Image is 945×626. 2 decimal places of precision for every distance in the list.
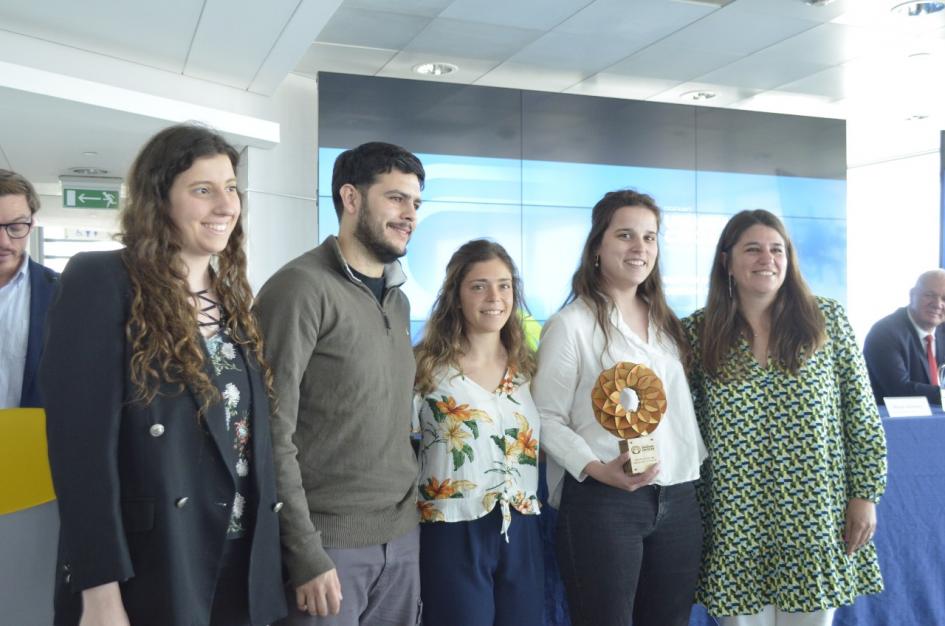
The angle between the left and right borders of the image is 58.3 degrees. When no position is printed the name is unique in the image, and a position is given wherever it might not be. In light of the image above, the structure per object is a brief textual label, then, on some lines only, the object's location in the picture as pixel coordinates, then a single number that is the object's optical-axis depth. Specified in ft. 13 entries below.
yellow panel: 5.80
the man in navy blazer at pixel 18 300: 8.48
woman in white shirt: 6.67
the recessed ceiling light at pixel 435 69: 22.53
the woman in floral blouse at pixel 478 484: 6.48
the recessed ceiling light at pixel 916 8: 18.07
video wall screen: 22.98
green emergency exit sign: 32.07
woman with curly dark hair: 4.44
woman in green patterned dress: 7.14
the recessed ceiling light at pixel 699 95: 25.39
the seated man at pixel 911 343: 14.48
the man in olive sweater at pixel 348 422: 5.58
